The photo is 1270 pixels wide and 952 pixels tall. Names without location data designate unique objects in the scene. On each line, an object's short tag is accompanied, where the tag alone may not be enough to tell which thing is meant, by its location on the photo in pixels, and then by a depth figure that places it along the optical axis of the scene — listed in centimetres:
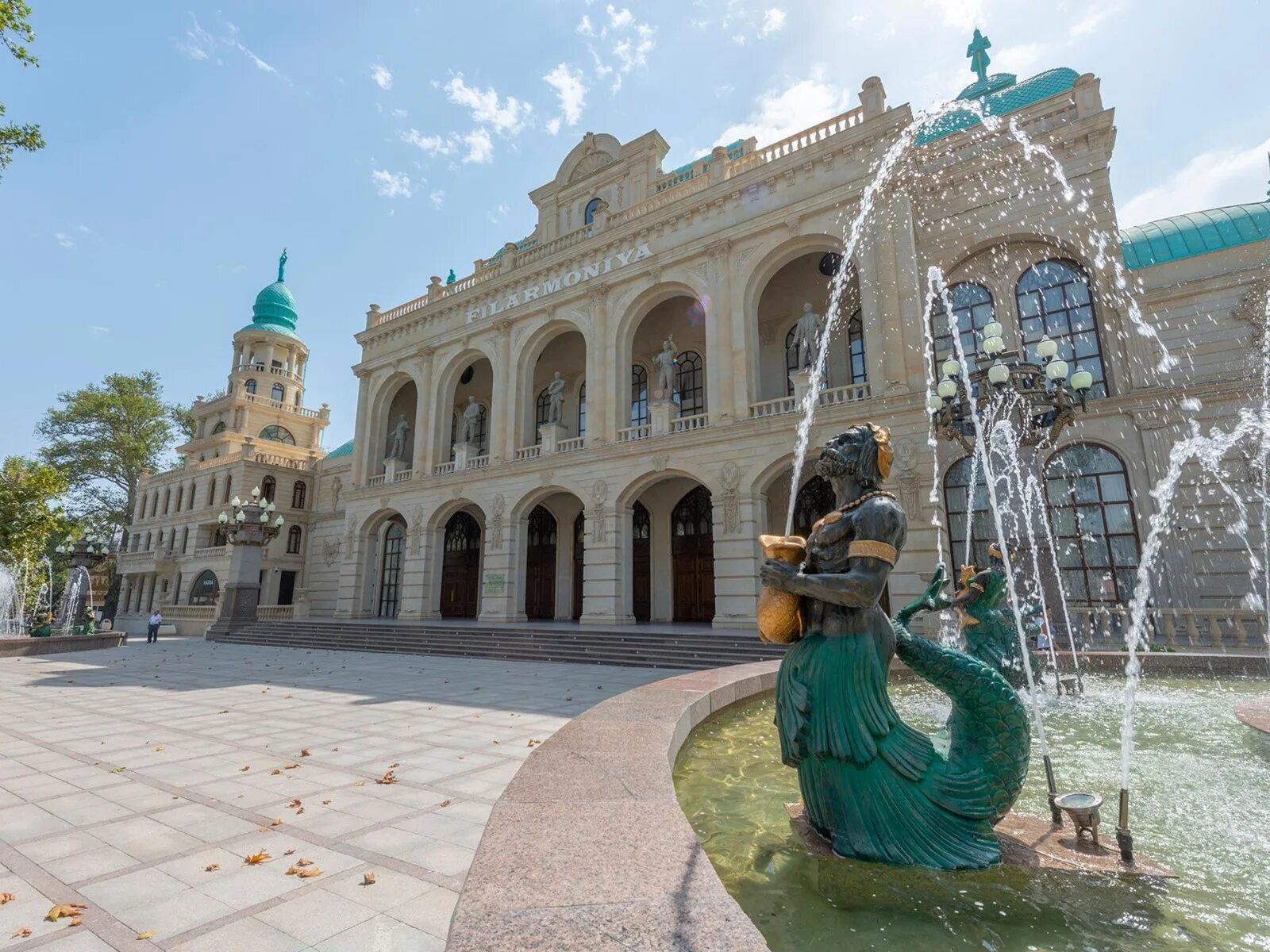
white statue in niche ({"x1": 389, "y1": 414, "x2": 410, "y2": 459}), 2612
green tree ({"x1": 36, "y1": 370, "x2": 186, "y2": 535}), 3838
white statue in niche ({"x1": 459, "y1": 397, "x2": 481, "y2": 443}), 2416
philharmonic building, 1361
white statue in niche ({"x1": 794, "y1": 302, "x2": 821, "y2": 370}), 1720
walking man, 2111
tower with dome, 3278
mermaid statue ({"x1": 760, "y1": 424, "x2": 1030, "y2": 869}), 262
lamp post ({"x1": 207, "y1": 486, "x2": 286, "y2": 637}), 2127
